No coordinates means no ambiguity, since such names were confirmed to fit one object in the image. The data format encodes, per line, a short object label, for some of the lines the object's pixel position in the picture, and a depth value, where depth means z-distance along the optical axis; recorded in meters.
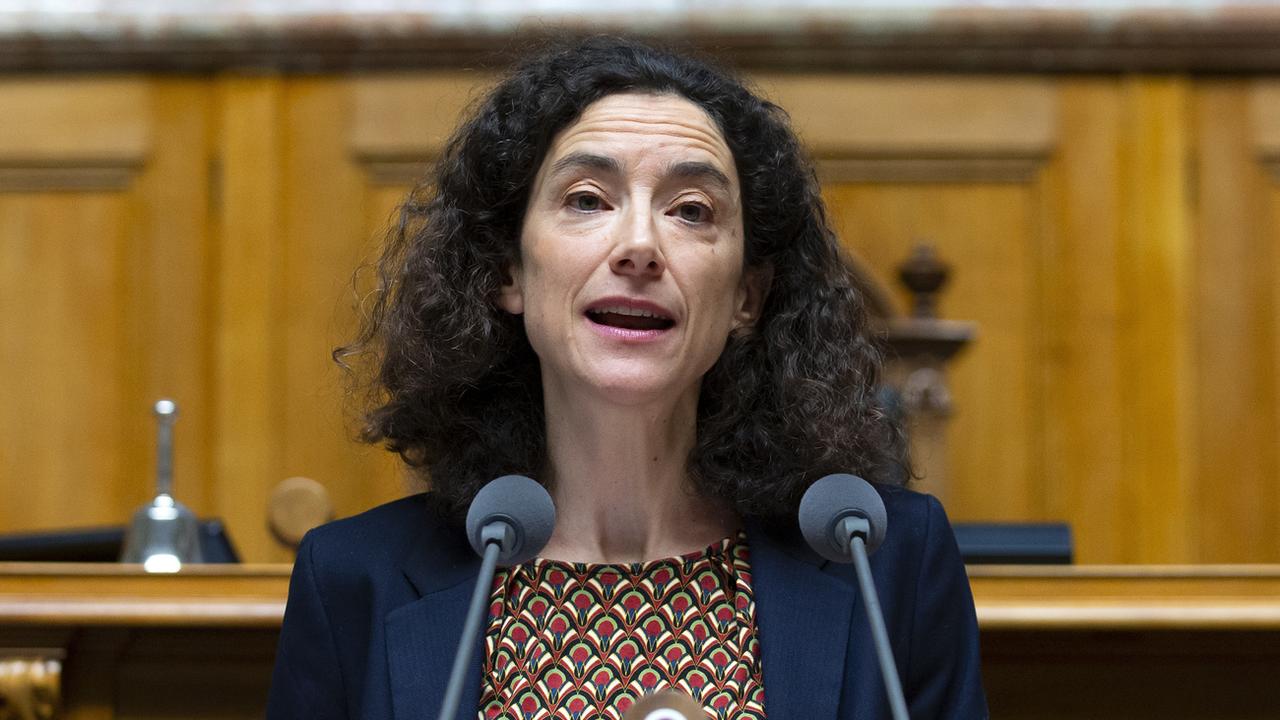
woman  4.79
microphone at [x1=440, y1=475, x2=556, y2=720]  4.62
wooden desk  4.86
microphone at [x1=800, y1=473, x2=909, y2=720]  4.61
